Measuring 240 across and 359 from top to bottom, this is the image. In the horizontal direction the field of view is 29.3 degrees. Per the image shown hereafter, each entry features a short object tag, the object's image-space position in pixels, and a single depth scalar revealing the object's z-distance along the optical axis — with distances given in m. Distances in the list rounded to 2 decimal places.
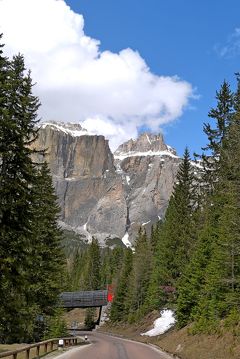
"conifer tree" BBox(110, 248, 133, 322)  77.06
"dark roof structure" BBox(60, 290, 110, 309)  96.12
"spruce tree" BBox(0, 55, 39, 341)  21.52
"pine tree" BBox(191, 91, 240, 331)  21.08
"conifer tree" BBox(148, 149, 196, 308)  42.16
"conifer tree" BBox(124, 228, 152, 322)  69.00
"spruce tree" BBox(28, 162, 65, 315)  32.21
